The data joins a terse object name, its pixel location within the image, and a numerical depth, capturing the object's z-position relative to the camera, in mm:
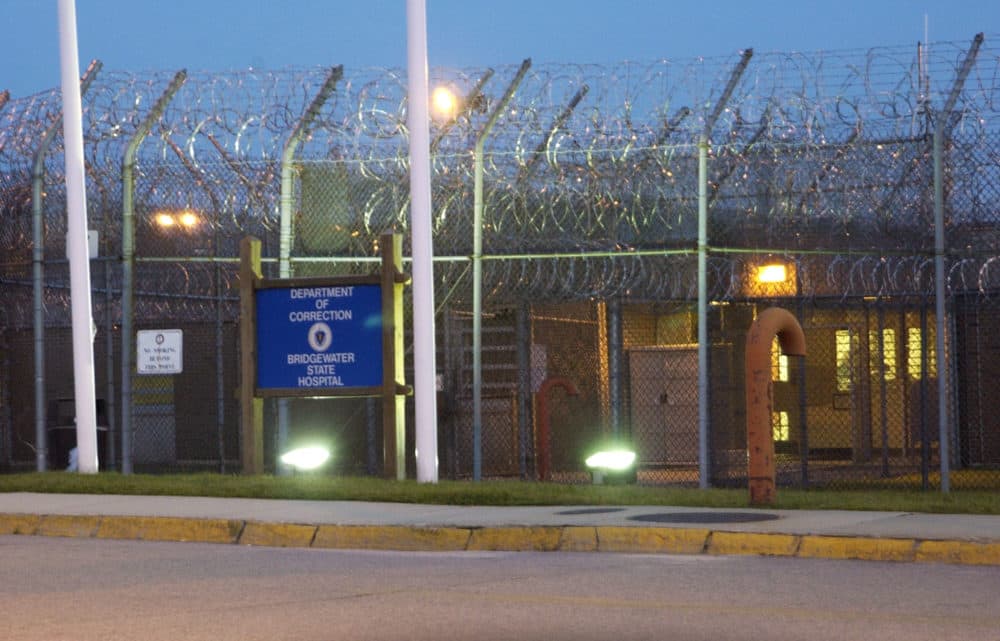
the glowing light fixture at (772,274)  21691
